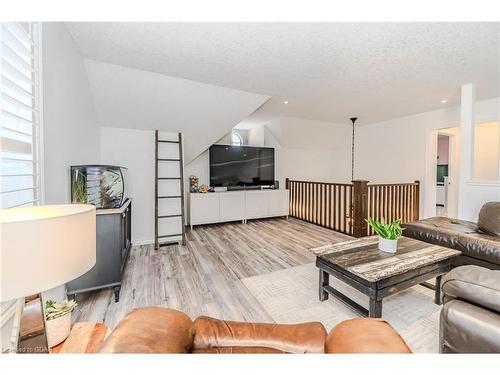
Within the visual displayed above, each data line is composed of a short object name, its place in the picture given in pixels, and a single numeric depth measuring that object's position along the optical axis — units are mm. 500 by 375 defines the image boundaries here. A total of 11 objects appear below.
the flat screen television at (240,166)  4816
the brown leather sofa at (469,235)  2064
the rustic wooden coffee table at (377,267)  1539
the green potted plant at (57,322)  980
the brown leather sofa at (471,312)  936
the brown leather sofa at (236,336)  653
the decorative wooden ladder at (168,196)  3510
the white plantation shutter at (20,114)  1106
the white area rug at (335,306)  1590
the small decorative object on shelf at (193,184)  4725
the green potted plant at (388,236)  1865
